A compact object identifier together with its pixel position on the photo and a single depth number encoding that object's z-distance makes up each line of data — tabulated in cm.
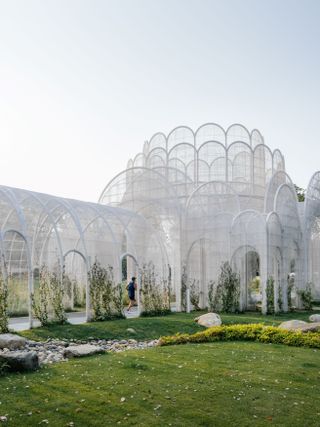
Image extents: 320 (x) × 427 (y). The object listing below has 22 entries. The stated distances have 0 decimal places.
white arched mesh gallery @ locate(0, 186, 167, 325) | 1527
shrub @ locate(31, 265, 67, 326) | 1484
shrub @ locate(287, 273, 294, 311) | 2262
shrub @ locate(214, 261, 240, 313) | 2097
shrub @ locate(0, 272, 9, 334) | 1295
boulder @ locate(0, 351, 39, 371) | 877
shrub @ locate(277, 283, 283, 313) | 2129
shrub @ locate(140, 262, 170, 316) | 1909
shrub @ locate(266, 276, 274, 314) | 2030
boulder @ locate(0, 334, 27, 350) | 1139
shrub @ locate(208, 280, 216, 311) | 2127
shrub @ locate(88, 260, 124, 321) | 1695
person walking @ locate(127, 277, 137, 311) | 2128
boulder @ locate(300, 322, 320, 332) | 1296
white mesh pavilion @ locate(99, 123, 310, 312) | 2123
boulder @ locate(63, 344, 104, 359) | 1039
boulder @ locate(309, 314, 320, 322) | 1707
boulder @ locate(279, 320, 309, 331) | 1351
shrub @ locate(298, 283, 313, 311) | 2361
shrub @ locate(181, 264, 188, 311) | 2170
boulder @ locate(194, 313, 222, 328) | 1612
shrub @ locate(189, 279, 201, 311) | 2226
